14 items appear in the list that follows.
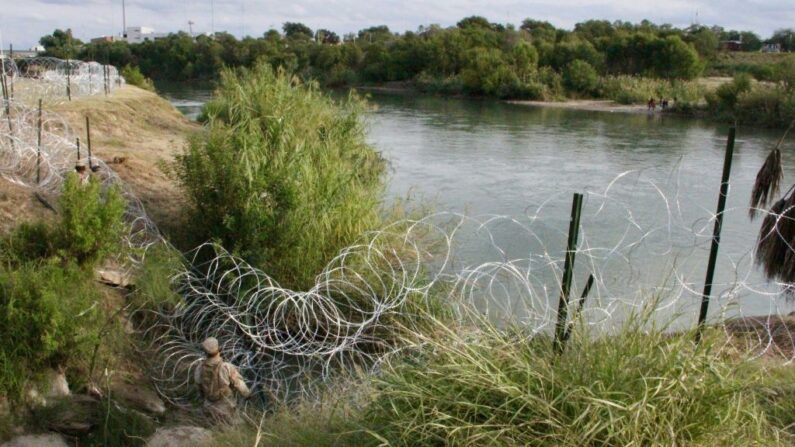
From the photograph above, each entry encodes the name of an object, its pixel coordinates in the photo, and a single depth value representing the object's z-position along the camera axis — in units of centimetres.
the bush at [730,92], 3759
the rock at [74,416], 532
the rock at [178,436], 476
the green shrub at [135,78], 2977
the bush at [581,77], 4978
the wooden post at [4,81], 1130
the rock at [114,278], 729
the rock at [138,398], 598
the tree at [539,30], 6512
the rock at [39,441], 504
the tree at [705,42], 6031
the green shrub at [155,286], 720
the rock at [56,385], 552
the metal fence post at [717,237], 459
